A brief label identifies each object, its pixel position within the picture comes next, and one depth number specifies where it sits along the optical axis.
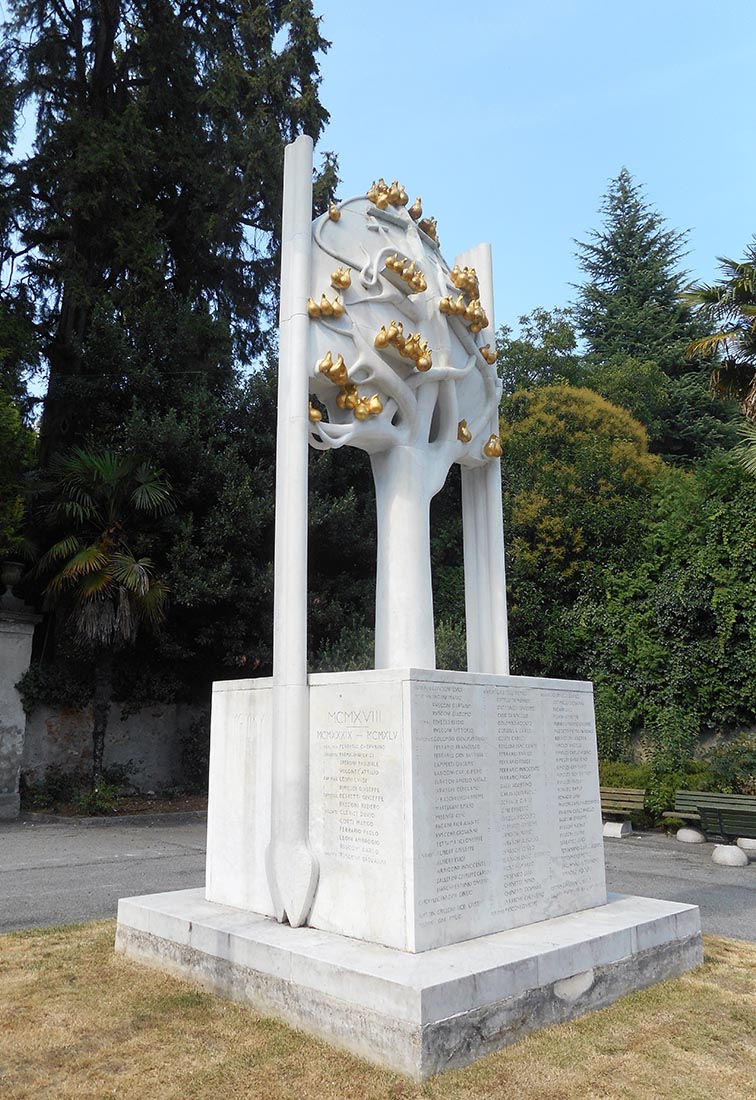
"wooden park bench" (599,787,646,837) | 12.40
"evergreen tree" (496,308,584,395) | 24.98
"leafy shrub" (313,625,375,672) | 14.89
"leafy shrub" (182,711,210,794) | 16.78
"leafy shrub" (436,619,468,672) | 14.16
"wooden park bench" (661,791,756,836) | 11.19
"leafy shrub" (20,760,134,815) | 13.78
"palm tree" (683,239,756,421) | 13.69
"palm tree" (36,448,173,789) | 13.68
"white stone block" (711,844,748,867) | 9.78
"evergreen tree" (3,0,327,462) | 16.78
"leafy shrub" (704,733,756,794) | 12.52
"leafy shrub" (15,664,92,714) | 15.01
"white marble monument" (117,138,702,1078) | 4.08
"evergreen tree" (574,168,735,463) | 24.98
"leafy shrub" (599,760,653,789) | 13.08
